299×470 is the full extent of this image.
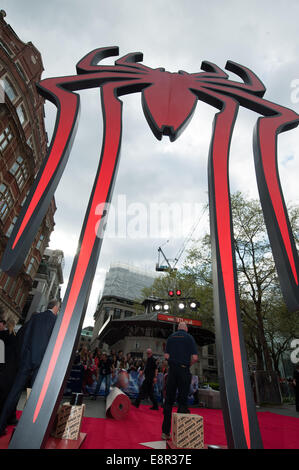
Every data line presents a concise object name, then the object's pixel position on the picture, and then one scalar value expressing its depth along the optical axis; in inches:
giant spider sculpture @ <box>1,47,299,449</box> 84.8
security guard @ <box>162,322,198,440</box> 146.9
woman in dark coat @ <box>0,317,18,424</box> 139.5
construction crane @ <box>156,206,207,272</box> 1082.7
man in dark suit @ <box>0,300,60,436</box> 120.7
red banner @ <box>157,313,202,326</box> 603.8
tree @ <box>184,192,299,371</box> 645.3
